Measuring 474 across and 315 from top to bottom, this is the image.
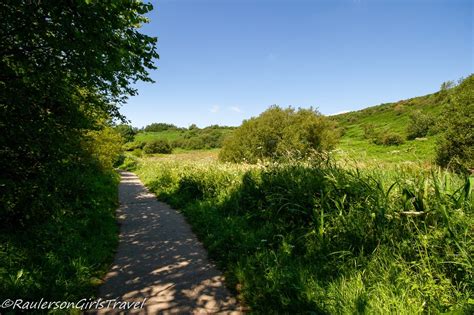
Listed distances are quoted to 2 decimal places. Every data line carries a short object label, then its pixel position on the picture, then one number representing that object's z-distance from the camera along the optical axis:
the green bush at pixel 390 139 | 45.12
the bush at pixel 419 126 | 46.78
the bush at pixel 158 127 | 118.45
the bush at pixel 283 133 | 26.22
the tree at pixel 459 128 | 19.00
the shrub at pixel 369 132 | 53.84
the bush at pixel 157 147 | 68.62
